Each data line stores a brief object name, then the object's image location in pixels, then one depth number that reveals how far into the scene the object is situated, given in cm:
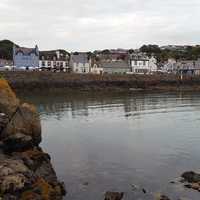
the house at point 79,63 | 8167
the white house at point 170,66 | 9642
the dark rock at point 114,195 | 1180
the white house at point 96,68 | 8145
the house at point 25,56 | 7380
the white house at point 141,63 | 8681
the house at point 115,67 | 8262
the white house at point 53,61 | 8325
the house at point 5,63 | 7500
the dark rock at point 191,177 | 1347
